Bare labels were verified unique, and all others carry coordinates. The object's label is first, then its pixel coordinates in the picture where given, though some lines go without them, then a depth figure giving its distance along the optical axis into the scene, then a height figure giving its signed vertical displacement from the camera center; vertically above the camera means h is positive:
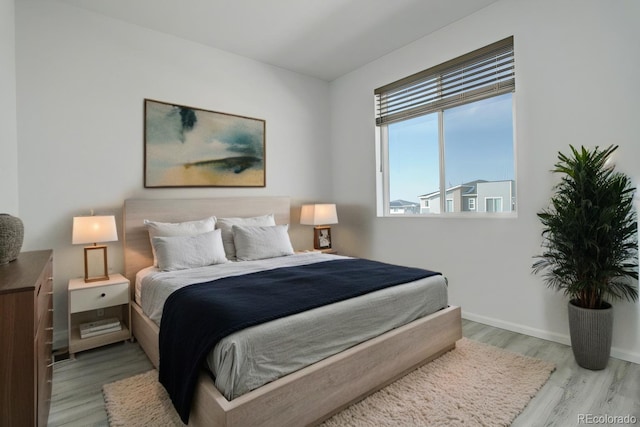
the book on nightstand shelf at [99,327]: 2.65 -0.90
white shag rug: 1.76 -1.08
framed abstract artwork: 3.28 +0.74
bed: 1.46 -0.84
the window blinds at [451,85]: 3.03 +1.36
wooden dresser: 1.16 -0.48
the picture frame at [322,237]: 4.33 -0.30
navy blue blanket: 1.60 -0.48
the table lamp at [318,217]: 4.07 -0.02
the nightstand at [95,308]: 2.56 -0.72
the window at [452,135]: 3.07 +0.84
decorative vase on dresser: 1.59 -0.09
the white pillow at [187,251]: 2.78 -0.30
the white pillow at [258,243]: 3.25 -0.27
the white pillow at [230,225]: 3.38 -0.09
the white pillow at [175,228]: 3.00 -0.11
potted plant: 2.16 -0.22
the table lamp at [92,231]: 2.62 -0.11
